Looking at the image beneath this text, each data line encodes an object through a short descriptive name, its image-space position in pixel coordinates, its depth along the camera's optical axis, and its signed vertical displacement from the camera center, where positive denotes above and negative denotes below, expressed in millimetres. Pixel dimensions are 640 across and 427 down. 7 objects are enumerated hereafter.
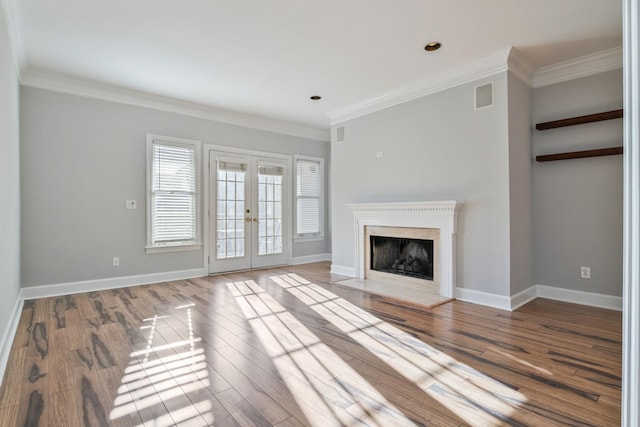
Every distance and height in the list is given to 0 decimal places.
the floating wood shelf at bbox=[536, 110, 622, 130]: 3482 +1069
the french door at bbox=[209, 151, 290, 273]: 5617 +129
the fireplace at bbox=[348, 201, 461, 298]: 4000 -238
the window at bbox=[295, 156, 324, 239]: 6734 +434
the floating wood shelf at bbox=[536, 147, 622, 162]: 3486 +689
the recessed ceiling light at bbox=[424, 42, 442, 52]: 3409 +1780
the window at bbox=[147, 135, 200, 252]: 4930 +387
